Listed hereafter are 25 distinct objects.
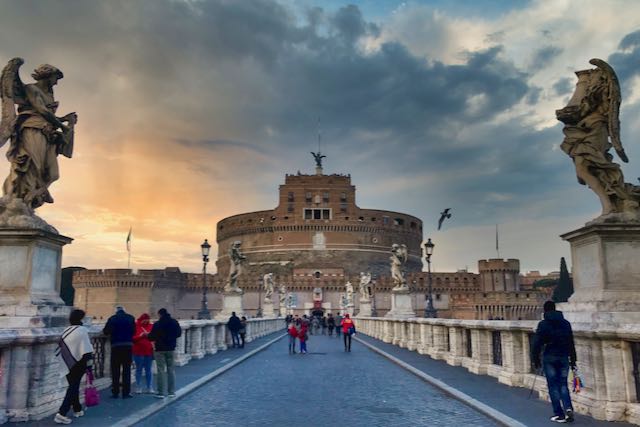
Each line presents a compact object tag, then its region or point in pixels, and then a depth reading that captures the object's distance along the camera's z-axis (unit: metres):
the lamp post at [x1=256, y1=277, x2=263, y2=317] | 67.75
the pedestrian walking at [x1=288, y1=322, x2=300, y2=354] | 17.74
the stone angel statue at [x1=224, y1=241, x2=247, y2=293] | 23.56
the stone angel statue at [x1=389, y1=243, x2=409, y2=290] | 23.14
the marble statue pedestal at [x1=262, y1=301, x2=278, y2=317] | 46.46
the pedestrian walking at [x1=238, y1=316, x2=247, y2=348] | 19.17
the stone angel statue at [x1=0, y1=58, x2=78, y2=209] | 7.13
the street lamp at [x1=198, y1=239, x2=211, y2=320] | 24.63
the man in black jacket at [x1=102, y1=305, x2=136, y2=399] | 8.24
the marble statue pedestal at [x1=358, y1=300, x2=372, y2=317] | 44.15
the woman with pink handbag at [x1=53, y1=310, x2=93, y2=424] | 6.35
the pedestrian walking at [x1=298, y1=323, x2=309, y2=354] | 17.52
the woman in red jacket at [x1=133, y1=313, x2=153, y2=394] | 9.12
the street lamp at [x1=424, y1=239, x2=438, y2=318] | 24.91
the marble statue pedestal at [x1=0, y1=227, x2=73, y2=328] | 6.57
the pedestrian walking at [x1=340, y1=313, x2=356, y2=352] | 18.44
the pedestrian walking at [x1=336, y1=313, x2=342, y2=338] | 29.97
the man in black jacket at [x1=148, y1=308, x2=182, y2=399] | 8.34
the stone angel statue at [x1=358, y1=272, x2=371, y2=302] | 41.77
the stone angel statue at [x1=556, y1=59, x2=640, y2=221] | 7.22
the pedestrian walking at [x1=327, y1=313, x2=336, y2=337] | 33.81
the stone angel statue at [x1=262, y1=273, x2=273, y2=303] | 44.84
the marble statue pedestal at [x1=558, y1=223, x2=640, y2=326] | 6.50
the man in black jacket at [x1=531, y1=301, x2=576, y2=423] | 6.29
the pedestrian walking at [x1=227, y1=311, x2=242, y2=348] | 18.83
